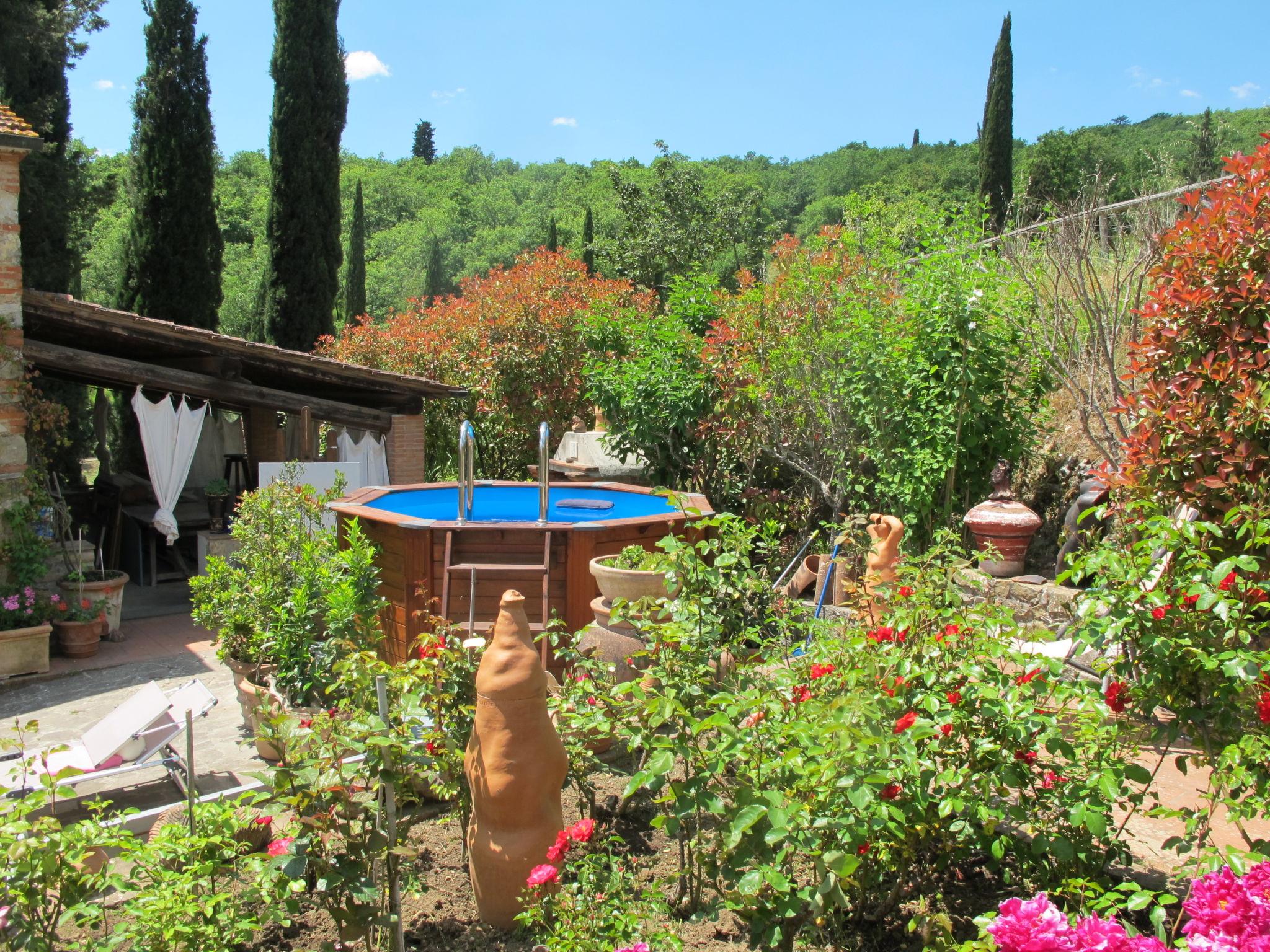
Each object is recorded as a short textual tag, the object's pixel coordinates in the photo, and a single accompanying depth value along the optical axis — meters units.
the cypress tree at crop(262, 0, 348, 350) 17.38
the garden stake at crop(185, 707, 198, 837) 3.07
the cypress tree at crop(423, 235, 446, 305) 45.34
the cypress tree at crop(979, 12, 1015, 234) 23.56
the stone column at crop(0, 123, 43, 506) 7.63
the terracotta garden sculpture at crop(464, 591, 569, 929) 3.15
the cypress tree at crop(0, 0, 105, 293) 13.20
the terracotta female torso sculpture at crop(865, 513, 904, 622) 5.86
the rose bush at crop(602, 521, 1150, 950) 2.34
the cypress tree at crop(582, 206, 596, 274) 26.05
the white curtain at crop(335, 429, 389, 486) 10.96
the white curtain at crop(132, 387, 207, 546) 9.66
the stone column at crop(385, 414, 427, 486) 11.38
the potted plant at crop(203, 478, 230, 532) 10.59
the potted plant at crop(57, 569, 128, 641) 8.37
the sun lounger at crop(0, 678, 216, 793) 4.70
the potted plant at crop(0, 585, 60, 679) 7.47
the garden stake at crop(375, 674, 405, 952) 2.83
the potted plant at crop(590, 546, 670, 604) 4.46
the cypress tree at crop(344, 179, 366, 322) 27.66
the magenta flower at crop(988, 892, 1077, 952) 1.93
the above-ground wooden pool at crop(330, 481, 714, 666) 6.10
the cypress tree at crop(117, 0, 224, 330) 16.28
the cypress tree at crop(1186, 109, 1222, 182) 19.11
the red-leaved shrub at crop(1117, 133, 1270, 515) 3.71
